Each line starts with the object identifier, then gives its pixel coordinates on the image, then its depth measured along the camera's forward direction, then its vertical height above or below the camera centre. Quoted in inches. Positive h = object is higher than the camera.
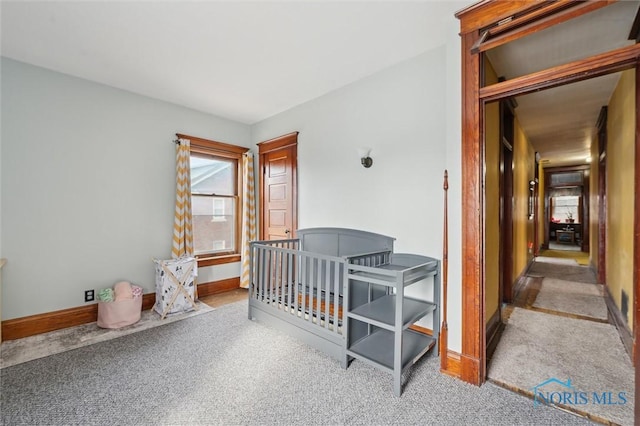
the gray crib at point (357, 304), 78.3 -30.4
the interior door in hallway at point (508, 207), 137.8 +2.5
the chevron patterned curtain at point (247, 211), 169.6 +0.8
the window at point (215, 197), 159.6 +9.3
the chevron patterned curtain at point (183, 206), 144.3 +3.3
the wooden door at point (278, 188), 153.5 +14.4
